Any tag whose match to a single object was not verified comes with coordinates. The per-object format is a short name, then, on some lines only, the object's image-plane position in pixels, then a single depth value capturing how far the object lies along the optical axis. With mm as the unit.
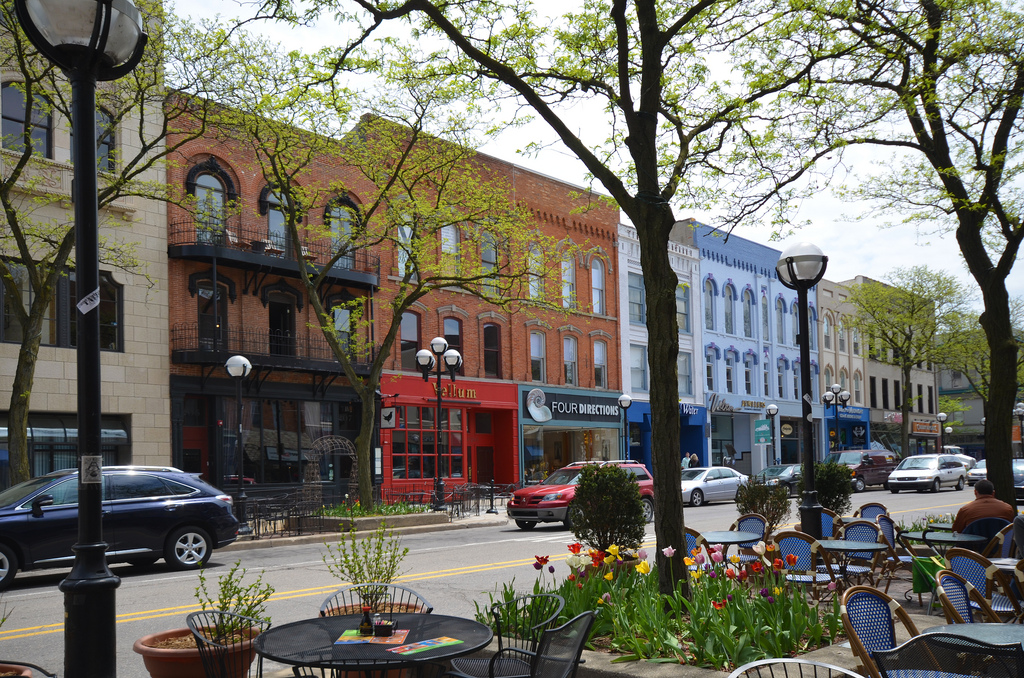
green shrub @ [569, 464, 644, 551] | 10055
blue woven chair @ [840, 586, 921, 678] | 5133
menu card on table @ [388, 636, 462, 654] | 4676
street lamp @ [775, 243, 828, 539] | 11117
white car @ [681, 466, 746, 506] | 28734
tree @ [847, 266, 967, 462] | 44906
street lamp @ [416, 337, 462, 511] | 24469
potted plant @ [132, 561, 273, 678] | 5316
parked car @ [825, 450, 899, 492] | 37750
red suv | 20567
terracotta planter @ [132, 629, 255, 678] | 5293
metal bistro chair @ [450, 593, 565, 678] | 5266
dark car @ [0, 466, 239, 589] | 12859
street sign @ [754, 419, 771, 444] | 35062
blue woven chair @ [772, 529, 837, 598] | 8557
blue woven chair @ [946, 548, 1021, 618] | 6973
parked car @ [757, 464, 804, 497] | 32906
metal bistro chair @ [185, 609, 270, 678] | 4996
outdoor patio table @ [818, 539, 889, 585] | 8898
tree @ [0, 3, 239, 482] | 16484
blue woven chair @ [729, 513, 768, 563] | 10648
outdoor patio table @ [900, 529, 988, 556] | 9719
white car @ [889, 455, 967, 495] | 35875
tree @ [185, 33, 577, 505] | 19188
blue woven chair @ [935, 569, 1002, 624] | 5889
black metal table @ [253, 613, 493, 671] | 4430
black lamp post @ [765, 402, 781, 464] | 37900
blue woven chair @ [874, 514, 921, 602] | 10209
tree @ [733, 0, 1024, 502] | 11555
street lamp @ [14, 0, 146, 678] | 4637
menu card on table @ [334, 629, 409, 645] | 4867
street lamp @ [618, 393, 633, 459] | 29203
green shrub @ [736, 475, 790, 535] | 13977
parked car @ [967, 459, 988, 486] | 36844
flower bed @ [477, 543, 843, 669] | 6012
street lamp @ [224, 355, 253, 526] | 19578
